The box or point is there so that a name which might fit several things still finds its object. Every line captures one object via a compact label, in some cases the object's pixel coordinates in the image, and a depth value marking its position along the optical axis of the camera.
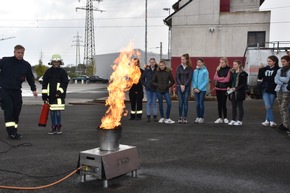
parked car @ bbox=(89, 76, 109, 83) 67.50
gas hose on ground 4.58
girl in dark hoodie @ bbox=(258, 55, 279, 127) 9.88
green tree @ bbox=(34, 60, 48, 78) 95.00
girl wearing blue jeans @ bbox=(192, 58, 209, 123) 10.78
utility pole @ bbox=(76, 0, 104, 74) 65.00
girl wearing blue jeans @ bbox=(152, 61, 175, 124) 10.92
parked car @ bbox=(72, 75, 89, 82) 68.39
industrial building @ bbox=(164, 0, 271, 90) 30.14
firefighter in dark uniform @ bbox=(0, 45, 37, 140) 7.99
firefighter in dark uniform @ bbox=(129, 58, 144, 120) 11.52
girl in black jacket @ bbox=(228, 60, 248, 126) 10.48
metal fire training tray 4.67
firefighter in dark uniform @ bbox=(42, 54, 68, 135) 8.69
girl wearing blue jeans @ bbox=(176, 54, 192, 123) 10.75
